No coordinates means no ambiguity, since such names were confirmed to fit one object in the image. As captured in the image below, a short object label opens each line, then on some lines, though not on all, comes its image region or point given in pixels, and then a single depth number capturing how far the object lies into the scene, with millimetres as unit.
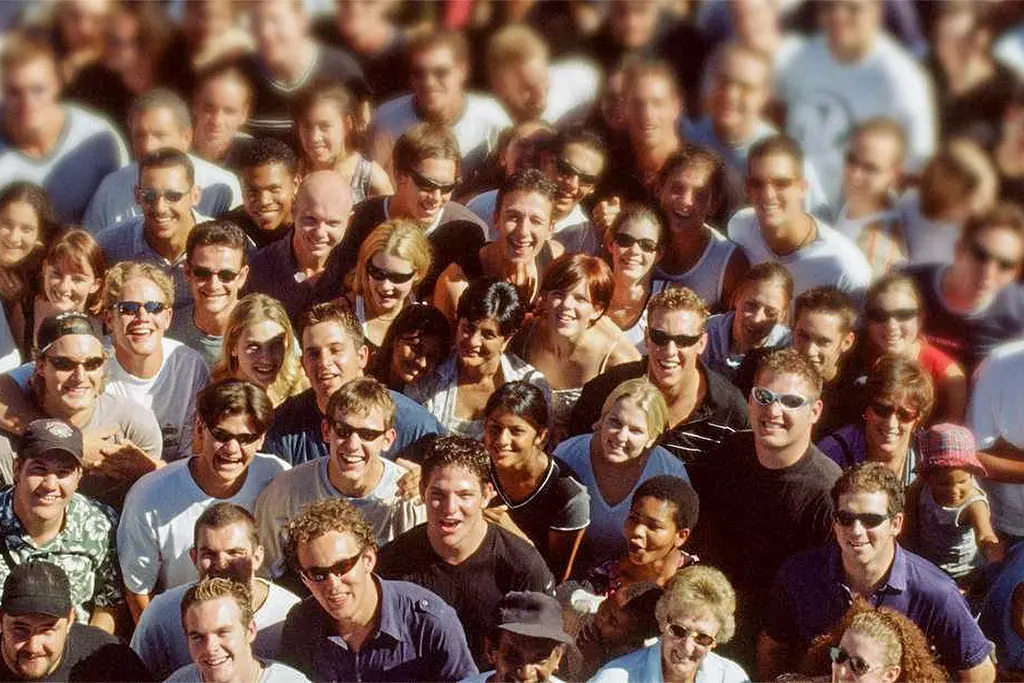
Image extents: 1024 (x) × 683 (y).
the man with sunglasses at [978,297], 12031
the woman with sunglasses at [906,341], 11750
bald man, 12203
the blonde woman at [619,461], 11203
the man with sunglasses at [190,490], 10953
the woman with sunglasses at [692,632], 10609
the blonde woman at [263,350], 11531
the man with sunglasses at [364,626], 10562
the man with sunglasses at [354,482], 10961
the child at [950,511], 11422
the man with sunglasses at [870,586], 10797
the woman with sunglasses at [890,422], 11437
